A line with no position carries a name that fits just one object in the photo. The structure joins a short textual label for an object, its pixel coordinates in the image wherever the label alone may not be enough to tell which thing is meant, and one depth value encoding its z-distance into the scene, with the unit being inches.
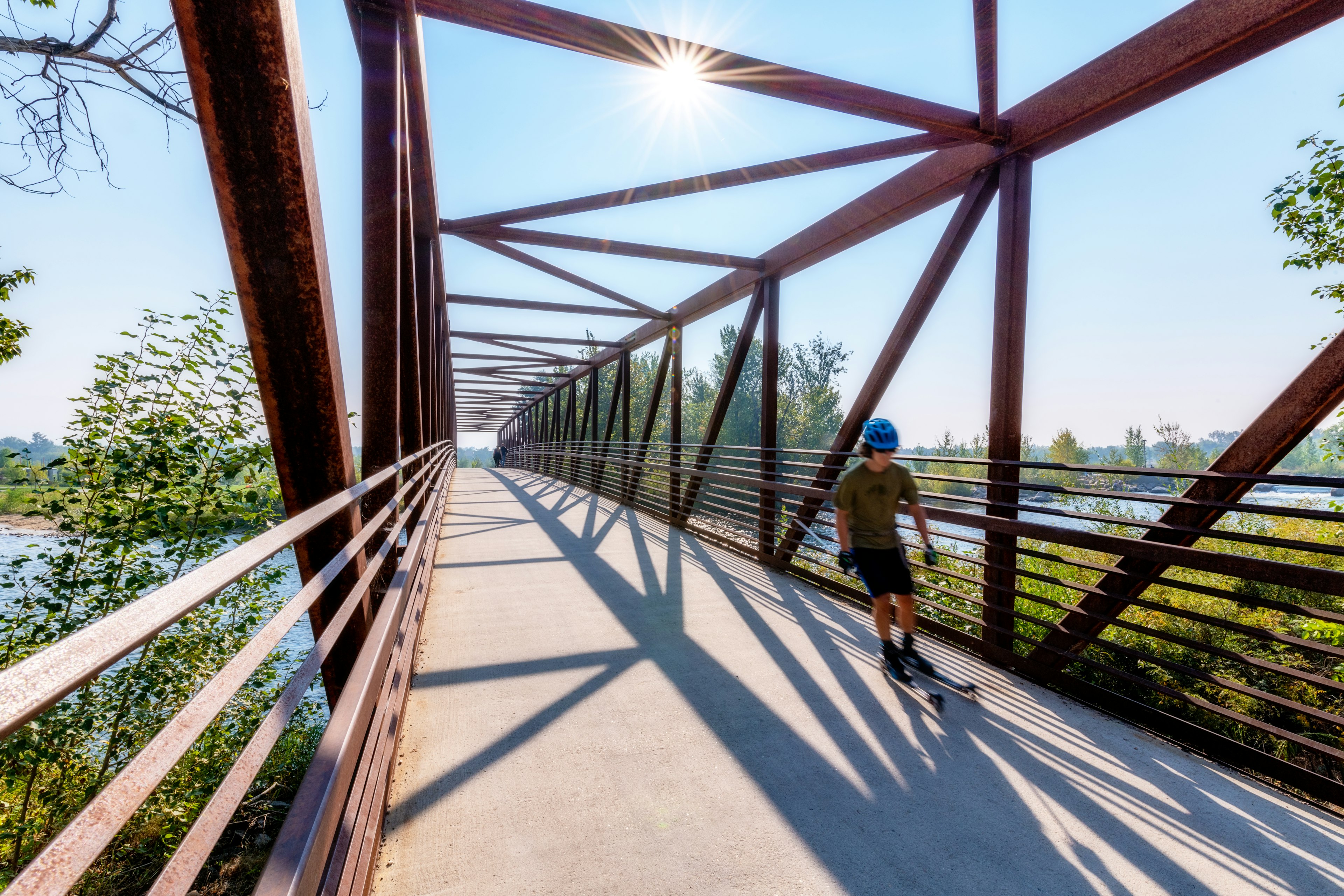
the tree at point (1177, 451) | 1098.1
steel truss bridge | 61.2
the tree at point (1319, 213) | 160.7
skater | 131.7
